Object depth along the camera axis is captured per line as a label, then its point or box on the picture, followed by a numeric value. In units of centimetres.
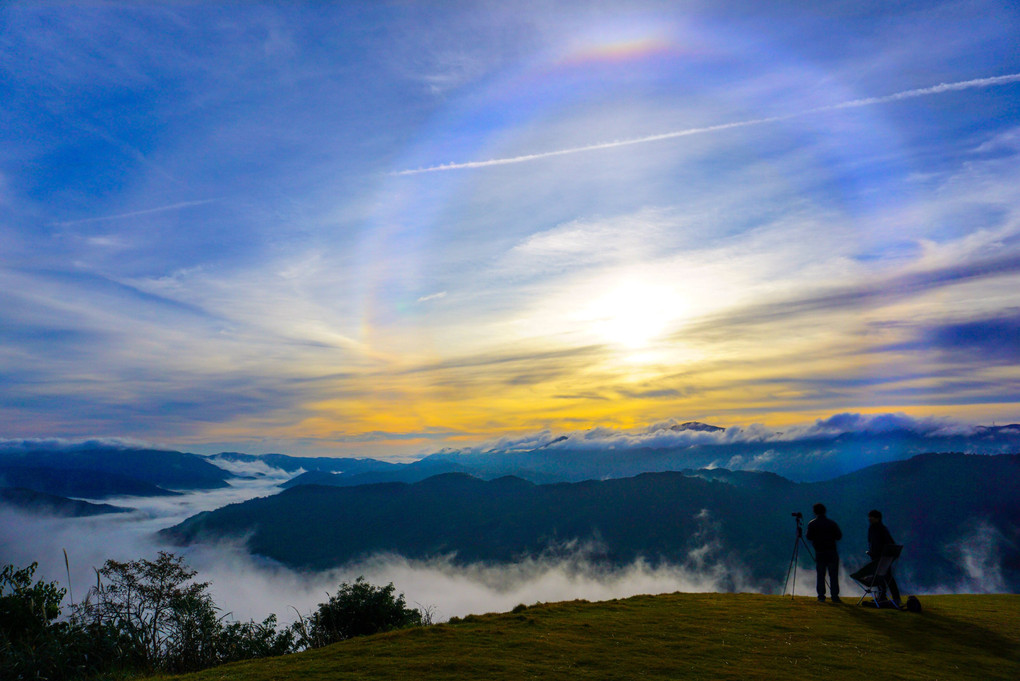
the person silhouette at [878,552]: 1669
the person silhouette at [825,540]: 1720
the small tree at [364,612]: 2962
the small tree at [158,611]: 1681
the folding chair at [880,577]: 1630
